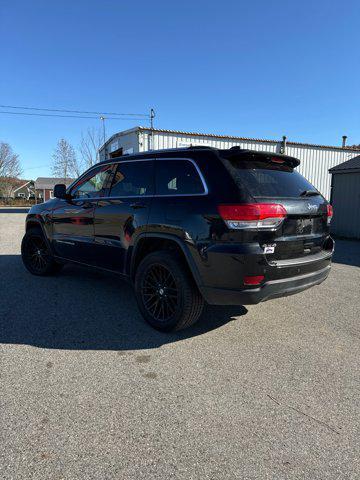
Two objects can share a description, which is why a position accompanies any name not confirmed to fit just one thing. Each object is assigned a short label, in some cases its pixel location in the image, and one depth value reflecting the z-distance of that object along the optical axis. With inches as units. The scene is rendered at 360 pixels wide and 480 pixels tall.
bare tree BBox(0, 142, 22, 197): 2662.9
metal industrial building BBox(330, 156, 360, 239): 500.7
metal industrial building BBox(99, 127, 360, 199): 662.5
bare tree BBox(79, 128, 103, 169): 1316.4
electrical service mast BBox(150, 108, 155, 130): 1010.5
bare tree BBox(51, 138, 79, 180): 1936.5
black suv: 122.8
